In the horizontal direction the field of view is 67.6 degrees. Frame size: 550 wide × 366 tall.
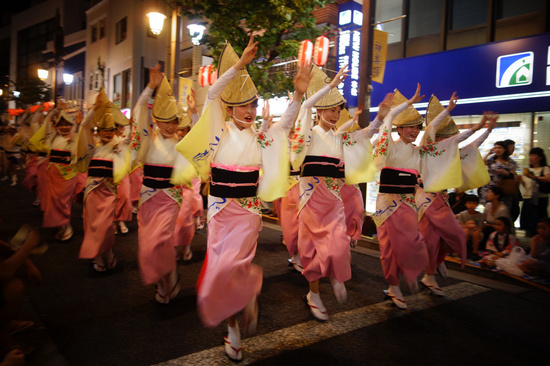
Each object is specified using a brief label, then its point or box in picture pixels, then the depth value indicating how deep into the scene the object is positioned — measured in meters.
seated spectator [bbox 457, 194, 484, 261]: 6.71
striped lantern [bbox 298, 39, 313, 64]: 9.70
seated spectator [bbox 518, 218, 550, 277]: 5.59
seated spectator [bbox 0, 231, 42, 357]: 2.77
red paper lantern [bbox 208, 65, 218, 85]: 10.95
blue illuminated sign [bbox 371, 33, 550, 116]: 8.36
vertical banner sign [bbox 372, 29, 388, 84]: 8.76
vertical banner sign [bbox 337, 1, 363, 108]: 11.11
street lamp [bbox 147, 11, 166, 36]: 11.57
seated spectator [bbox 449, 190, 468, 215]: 7.70
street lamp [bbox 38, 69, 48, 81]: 19.83
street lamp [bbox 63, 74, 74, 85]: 20.65
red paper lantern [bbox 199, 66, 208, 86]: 13.25
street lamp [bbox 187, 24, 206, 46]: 10.68
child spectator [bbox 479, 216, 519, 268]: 6.28
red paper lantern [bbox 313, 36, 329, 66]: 9.91
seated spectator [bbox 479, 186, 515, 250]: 6.67
